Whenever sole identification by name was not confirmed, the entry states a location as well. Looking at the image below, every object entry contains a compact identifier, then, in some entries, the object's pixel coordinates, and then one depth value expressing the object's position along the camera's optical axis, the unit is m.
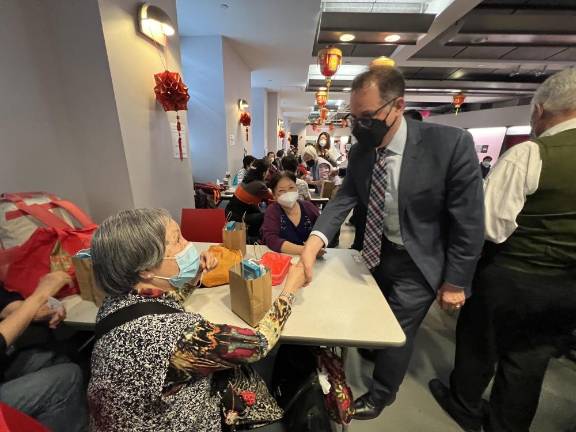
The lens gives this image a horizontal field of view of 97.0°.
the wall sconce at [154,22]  2.06
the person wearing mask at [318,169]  5.14
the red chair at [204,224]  2.13
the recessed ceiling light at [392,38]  3.80
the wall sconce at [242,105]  5.40
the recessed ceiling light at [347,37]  3.84
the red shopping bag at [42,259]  1.23
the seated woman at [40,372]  1.01
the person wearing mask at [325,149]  5.66
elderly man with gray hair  1.10
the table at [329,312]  1.02
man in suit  1.16
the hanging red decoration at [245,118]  5.59
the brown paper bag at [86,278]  1.22
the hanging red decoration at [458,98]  7.46
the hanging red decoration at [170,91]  2.23
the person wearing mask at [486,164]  6.79
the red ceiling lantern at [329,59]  3.62
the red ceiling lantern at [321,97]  6.98
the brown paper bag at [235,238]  1.56
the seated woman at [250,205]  2.81
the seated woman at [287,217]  1.95
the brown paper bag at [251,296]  1.03
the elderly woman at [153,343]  0.71
